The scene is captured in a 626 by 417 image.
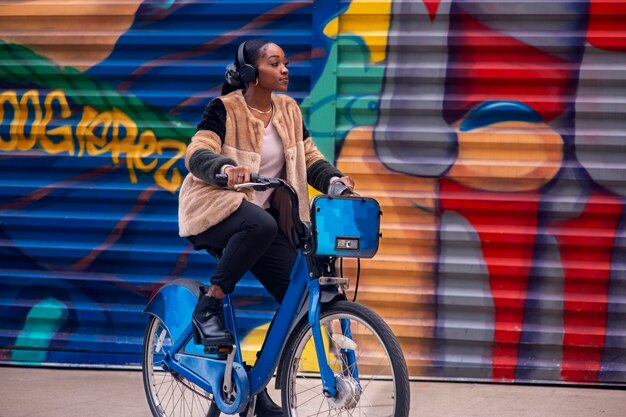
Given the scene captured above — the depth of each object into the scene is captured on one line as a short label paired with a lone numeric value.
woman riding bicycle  4.68
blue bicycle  4.27
